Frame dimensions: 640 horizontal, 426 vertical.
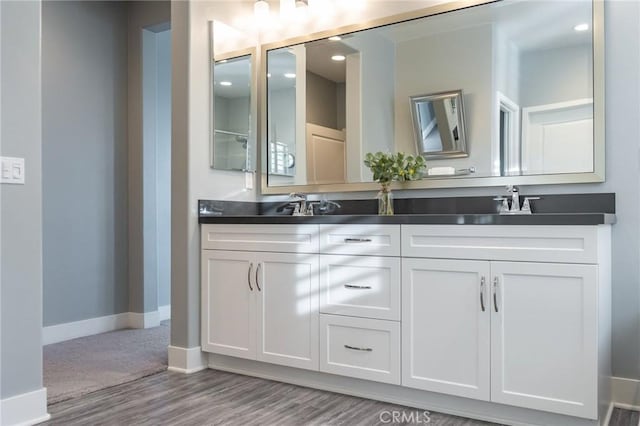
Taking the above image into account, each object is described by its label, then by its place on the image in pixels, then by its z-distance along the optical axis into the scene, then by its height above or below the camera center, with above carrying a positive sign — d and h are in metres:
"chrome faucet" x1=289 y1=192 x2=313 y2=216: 3.29 +0.04
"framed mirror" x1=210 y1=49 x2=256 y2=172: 3.21 +0.61
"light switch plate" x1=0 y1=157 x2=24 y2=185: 2.17 +0.16
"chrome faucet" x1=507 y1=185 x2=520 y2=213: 2.58 +0.05
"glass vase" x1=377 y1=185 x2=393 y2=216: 2.90 +0.04
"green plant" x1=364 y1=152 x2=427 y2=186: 2.90 +0.23
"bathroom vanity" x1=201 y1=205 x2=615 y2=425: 2.04 -0.45
